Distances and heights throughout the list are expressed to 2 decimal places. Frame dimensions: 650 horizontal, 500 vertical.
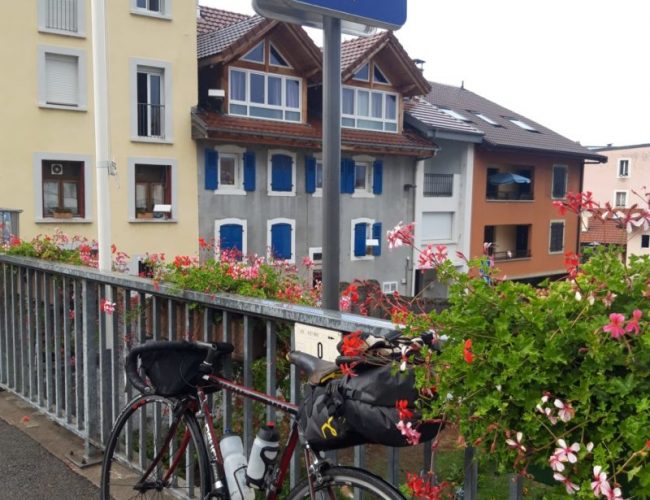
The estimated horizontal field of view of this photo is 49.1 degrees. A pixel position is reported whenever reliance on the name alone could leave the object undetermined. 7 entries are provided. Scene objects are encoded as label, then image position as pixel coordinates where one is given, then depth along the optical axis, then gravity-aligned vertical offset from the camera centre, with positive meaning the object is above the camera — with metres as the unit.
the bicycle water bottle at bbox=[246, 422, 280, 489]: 2.59 -0.92
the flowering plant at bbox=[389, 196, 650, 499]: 1.44 -0.36
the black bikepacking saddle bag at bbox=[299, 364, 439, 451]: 1.88 -0.57
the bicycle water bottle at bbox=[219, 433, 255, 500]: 2.70 -1.03
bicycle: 2.28 -0.93
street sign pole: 2.51 +0.20
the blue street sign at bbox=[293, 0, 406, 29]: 2.40 +0.66
